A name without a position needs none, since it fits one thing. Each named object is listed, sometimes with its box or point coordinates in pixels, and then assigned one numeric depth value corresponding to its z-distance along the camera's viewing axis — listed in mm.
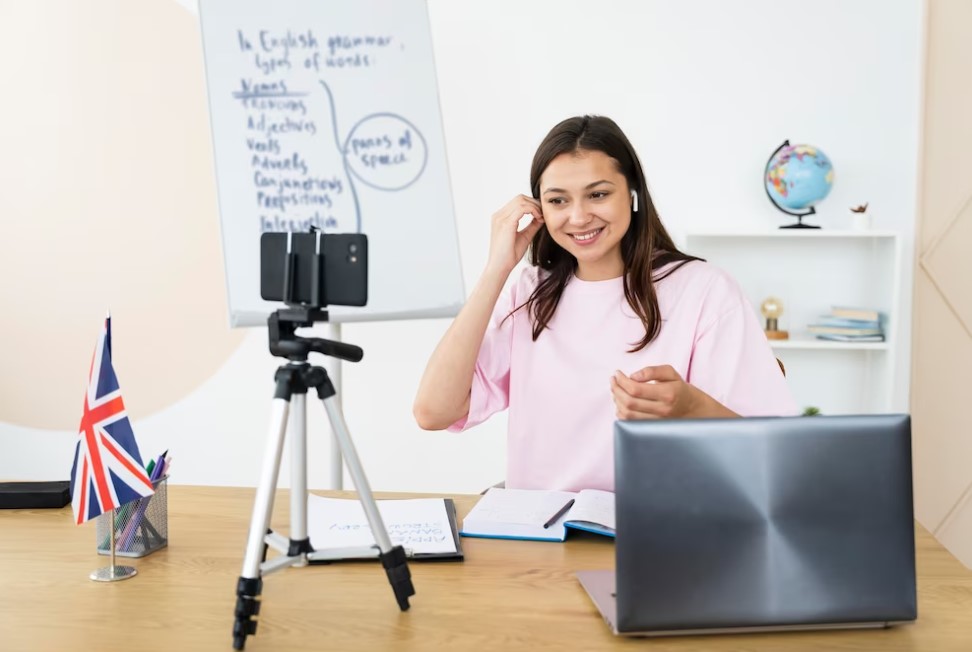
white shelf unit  3178
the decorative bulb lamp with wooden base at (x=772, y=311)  3113
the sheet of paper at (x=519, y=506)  1425
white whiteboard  2619
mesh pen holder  1312
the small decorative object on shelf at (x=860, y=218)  3033
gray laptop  991
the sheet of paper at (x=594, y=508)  1388
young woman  1823
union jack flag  1233
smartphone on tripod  1021
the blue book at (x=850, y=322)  3045
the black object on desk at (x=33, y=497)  1544
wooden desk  1027
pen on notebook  1407
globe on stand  3014
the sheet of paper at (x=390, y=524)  1323
